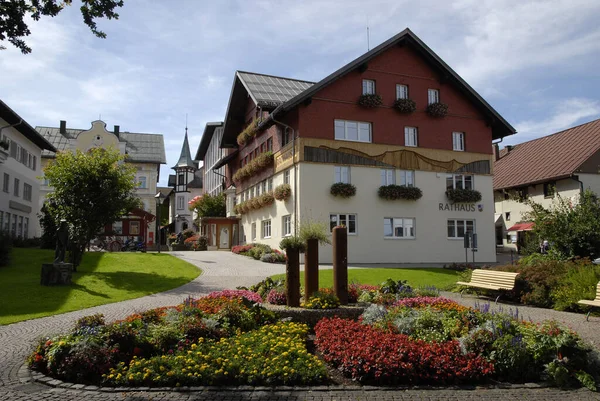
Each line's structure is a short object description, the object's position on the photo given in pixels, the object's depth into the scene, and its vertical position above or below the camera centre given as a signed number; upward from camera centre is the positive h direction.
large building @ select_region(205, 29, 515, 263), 27.62 +5.38
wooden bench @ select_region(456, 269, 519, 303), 13.76 -0.91
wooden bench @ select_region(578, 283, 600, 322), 10.66 -1.15
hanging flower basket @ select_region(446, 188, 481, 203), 29.94 +3.05
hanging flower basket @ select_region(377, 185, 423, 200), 28.36 +3.08
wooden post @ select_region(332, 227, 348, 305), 10.55 -0.35
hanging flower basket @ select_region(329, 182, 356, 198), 27.33 +3.10
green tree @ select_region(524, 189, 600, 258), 15.89 +0.67
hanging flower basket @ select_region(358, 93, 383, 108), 28.42 +8.16
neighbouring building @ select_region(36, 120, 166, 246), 58.34 +12.22
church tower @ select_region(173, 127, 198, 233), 70.75 +9.17
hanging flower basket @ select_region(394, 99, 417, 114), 29.16 +8.07
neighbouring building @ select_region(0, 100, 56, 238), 32.84 +5.48
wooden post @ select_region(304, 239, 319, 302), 10.56 -0.47
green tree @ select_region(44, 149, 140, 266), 20.84 +2.31
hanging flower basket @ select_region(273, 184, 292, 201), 28.25 +3.14
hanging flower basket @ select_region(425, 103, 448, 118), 30.11 +8.09
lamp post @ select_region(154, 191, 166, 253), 33.99 +3.58
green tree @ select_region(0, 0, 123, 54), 8.15 +3.78
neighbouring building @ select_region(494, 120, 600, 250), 37.28 +5.94
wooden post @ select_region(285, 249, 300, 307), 10.26 -0.66
